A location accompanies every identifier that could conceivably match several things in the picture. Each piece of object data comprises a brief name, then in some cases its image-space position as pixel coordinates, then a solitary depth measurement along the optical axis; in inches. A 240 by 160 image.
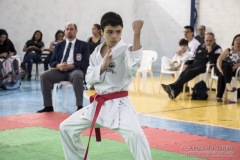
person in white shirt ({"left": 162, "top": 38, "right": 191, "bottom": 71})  407.2
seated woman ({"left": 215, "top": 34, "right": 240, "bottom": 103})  344.8
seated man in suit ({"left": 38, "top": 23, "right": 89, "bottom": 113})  296.7
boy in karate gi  137.9
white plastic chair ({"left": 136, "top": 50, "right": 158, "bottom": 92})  421.7
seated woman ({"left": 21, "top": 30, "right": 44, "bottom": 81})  495.8
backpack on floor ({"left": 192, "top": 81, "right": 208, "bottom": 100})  363.6
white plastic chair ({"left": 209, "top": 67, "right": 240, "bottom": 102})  349.7
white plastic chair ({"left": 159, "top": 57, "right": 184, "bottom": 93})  410.3
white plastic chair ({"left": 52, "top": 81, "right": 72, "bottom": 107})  306.0
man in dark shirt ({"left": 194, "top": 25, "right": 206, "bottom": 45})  502.7
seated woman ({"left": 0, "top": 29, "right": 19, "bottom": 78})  422.0
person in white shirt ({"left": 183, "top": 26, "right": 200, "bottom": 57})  427.2
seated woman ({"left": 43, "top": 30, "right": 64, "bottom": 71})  482.5
